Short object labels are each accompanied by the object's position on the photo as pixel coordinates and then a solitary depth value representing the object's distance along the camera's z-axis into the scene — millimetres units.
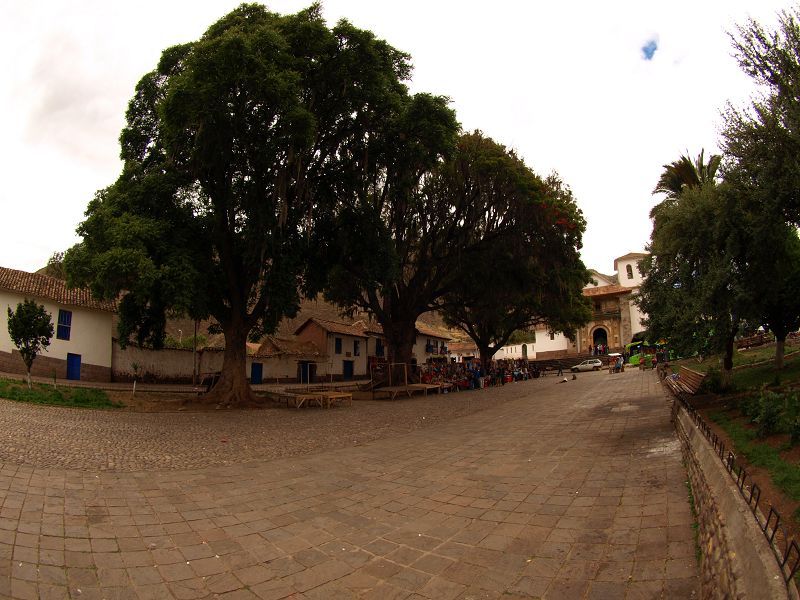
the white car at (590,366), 44781
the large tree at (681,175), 19505
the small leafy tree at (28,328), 14898
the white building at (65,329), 21812
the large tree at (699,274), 8547
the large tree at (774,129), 6859
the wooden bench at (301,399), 16812
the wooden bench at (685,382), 12612
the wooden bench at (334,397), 17266
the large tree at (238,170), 13109
